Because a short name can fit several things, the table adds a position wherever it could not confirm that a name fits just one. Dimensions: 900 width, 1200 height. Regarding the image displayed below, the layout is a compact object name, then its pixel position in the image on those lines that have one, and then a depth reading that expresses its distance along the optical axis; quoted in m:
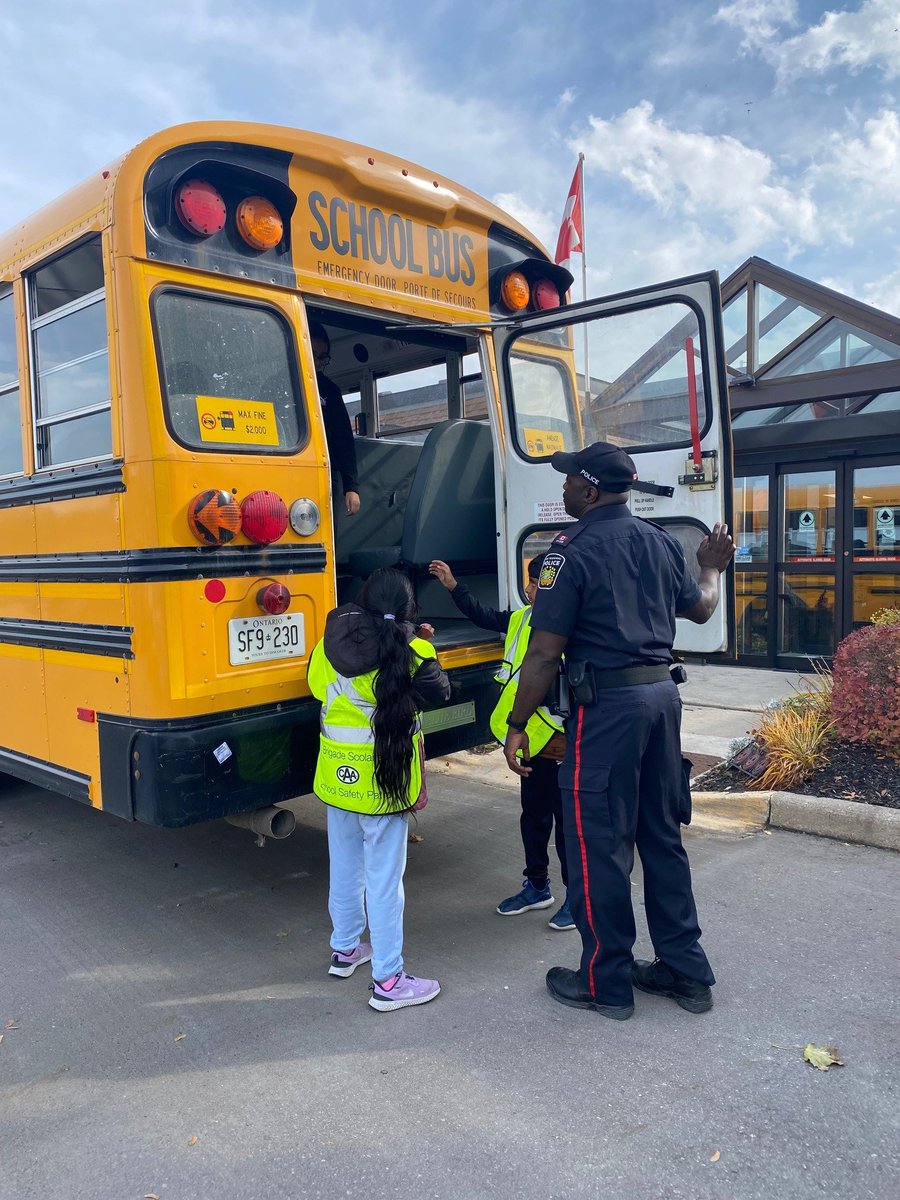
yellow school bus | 3.18
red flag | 5.57
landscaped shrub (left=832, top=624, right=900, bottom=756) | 5.28
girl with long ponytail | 3.17
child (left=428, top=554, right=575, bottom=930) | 3.56
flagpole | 4.30
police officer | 3.02
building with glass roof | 8.22
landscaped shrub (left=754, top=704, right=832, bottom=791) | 5.25
